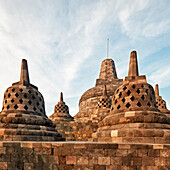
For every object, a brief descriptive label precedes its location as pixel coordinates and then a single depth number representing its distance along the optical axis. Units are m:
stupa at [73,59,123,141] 11.44
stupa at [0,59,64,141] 6.04
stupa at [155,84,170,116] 15.33
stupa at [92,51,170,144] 5.20
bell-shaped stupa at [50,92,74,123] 14.74
